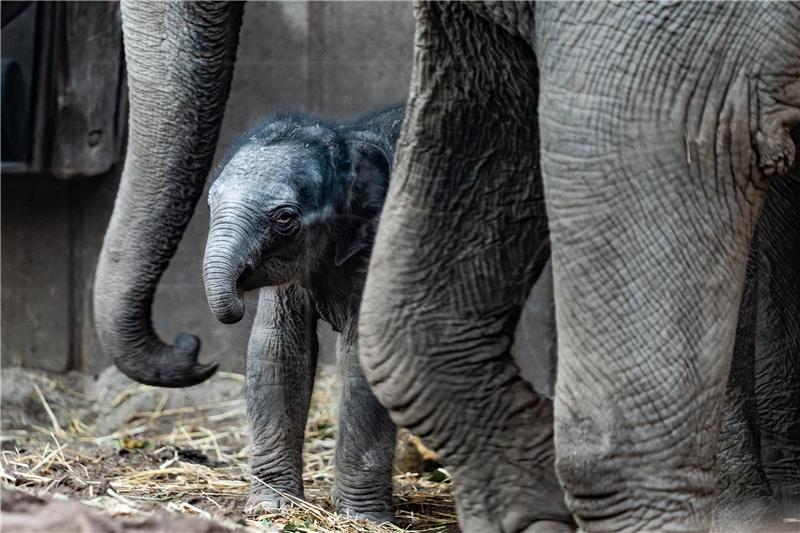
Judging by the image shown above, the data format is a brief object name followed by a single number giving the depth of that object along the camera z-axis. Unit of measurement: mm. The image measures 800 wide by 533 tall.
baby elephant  8344
